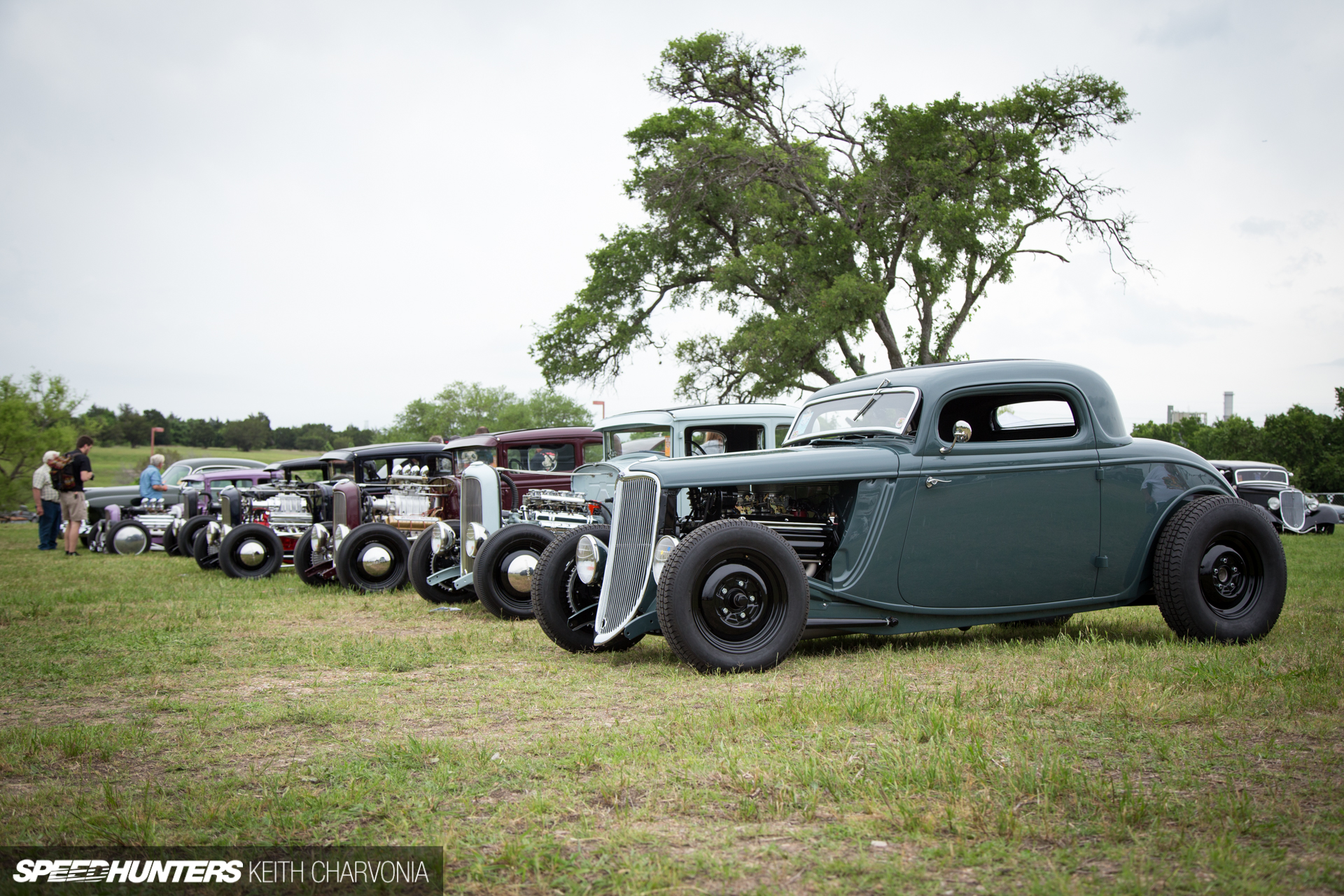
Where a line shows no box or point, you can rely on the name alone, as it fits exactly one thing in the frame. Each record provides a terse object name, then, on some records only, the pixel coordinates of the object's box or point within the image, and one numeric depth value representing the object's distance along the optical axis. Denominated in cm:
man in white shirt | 1692
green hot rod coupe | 513
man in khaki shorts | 1576
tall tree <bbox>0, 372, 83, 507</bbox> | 3825
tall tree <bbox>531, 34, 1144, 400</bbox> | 1961
